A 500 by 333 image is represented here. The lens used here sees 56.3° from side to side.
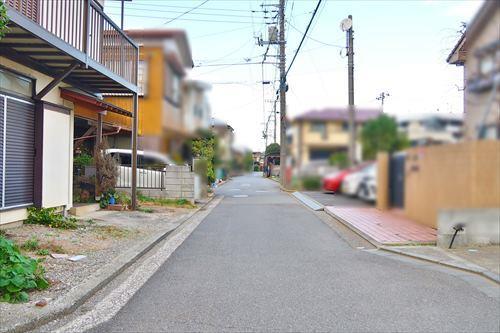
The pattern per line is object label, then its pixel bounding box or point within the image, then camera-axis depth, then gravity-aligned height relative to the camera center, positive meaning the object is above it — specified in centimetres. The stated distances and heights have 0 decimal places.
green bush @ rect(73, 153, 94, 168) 1492 +36
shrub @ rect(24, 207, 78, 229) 1040 -106
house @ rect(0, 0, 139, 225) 823 +170
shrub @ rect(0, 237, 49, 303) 545 -129
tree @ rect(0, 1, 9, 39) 523 +177
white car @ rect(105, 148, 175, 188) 1459 -25
